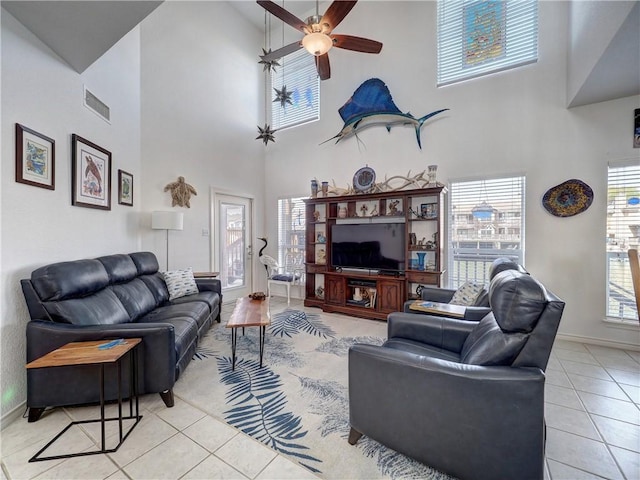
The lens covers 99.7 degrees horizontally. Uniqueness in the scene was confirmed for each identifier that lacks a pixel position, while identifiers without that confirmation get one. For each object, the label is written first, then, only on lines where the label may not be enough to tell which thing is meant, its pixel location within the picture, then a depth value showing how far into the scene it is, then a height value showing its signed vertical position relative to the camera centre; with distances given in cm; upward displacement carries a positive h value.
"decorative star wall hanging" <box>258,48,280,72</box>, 342 +230
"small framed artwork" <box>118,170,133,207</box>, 345 +66
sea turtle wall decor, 430 +76
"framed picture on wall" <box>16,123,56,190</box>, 200 +64
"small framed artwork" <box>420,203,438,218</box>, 398 +43
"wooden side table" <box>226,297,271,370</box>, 255 -79
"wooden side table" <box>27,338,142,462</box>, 158 -72
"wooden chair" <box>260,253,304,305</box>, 520 -69
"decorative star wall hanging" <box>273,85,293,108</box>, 495 +265
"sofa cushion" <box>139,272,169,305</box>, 333 -61
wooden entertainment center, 404 -23
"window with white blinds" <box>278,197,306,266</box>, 565 +23
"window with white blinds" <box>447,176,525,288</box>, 368 +19
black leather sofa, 188 -70
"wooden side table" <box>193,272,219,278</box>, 402 -54
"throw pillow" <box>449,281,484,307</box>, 283 -59
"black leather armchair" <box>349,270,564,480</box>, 123 -78
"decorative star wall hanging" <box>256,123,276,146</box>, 505 +196
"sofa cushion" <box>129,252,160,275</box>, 337 -31
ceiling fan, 253 +213
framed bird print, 260 +67
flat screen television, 423 -12
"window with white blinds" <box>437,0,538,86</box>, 361 +289
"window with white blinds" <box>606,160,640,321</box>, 308 +8
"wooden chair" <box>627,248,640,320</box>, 192 -20
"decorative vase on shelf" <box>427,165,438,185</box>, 395 +97
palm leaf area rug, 158 -129
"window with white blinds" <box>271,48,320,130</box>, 552 +313
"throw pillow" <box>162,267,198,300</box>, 361 -61
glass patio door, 518 -11
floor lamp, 382 +26
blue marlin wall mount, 441 +219
